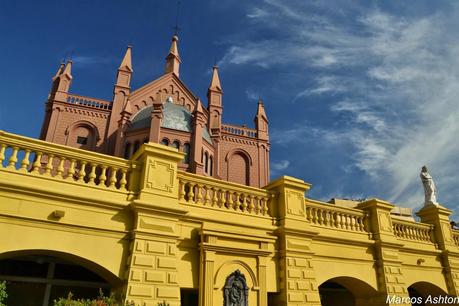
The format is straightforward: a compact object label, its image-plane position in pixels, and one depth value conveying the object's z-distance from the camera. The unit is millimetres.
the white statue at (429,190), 15011
